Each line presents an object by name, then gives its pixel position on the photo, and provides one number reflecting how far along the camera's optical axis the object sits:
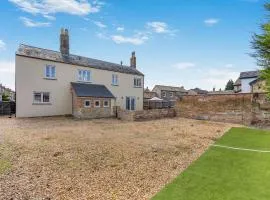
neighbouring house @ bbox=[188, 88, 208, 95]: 60.18
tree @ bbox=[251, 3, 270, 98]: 9.55
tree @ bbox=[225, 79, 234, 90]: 74.62
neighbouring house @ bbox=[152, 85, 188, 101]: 53.29
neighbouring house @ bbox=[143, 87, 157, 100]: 46.30
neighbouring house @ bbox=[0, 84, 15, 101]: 57.54
